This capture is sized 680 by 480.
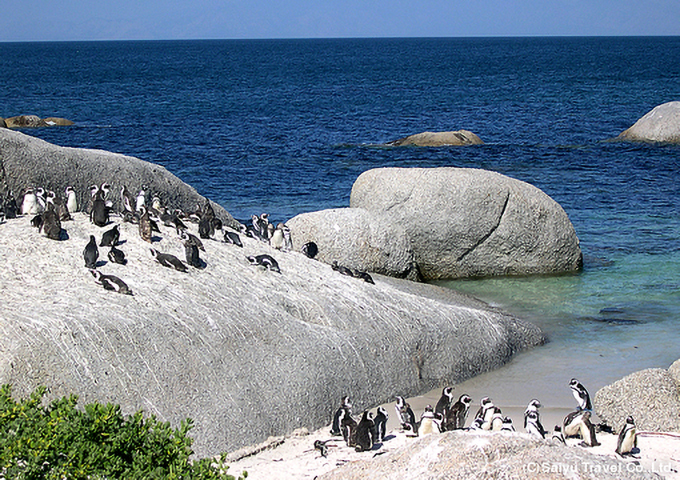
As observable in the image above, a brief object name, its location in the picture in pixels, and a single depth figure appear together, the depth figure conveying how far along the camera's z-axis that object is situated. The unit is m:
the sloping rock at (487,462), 10.37
